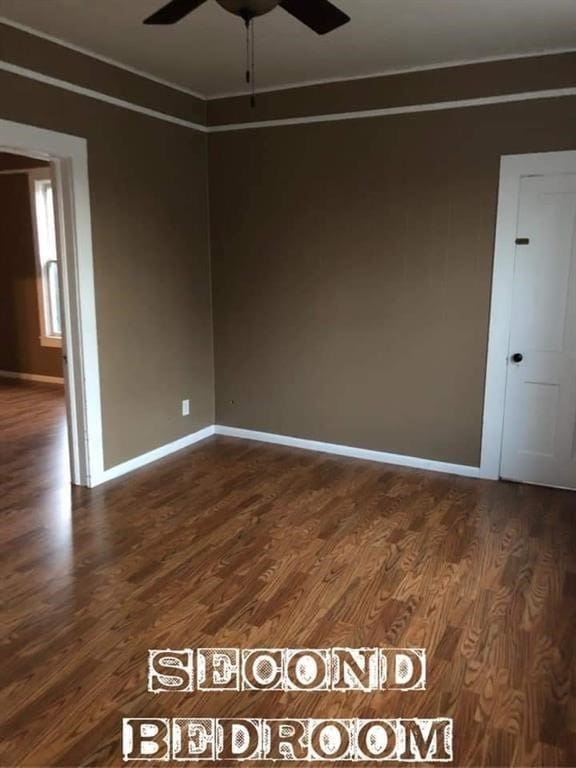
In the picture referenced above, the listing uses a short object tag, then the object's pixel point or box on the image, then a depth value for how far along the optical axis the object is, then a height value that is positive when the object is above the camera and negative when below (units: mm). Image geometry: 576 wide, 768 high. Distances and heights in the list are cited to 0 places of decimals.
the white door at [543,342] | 3811 -470
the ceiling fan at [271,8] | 2143 +944
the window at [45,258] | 6758 +88
